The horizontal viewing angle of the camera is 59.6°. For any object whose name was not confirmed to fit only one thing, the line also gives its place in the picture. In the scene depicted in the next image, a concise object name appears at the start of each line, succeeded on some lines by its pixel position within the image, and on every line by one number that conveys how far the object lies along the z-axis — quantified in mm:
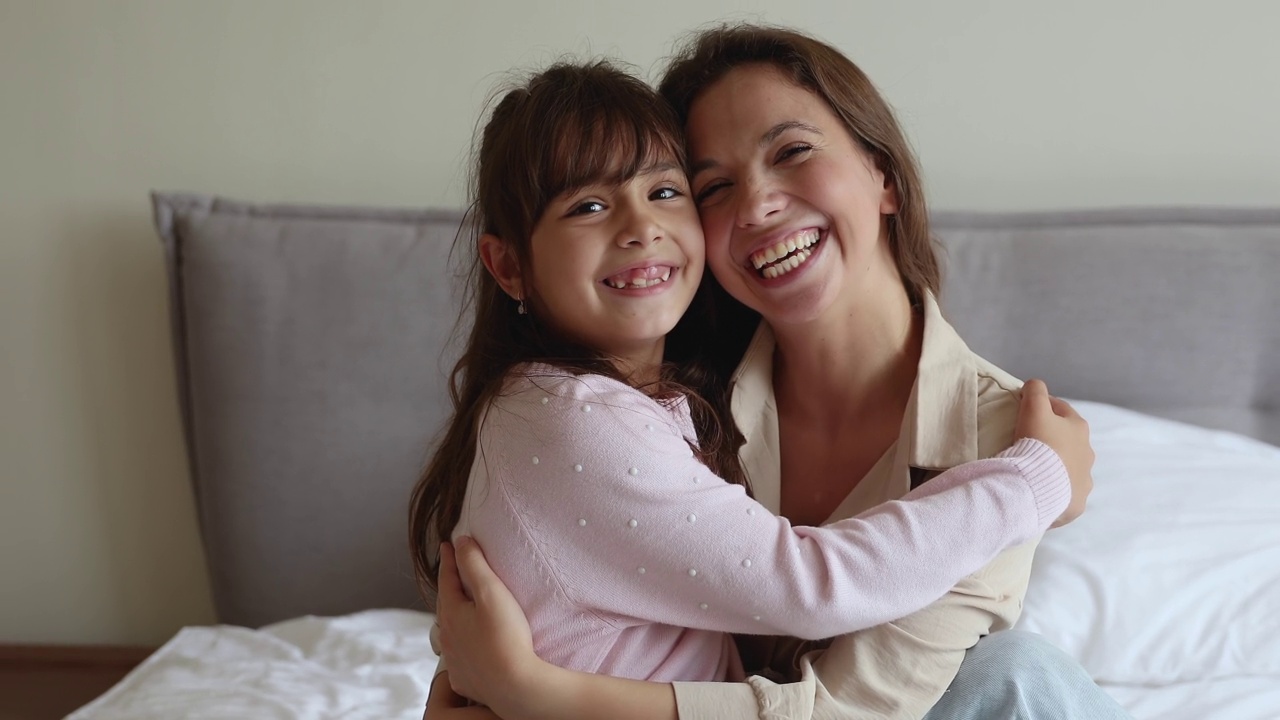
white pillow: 1483
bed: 1514
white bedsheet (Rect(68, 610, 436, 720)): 1659
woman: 1073
